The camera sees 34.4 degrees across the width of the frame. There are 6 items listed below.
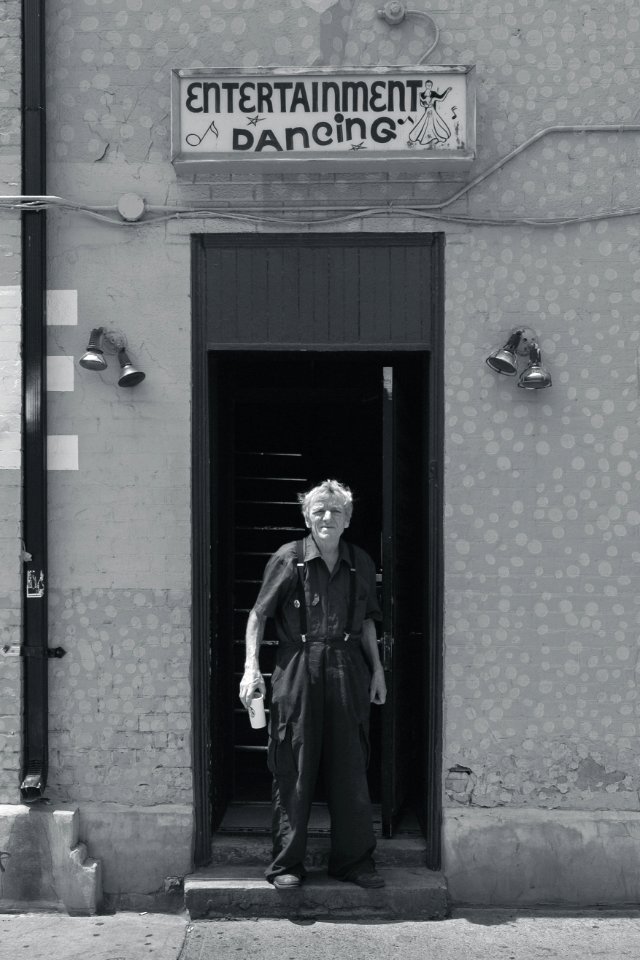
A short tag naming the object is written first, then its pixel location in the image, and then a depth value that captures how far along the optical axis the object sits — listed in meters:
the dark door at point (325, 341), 5.55
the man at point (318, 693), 5.27
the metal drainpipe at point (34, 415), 5.45
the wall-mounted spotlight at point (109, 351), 5.29
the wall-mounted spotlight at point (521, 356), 5.28
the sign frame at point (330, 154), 5.34
